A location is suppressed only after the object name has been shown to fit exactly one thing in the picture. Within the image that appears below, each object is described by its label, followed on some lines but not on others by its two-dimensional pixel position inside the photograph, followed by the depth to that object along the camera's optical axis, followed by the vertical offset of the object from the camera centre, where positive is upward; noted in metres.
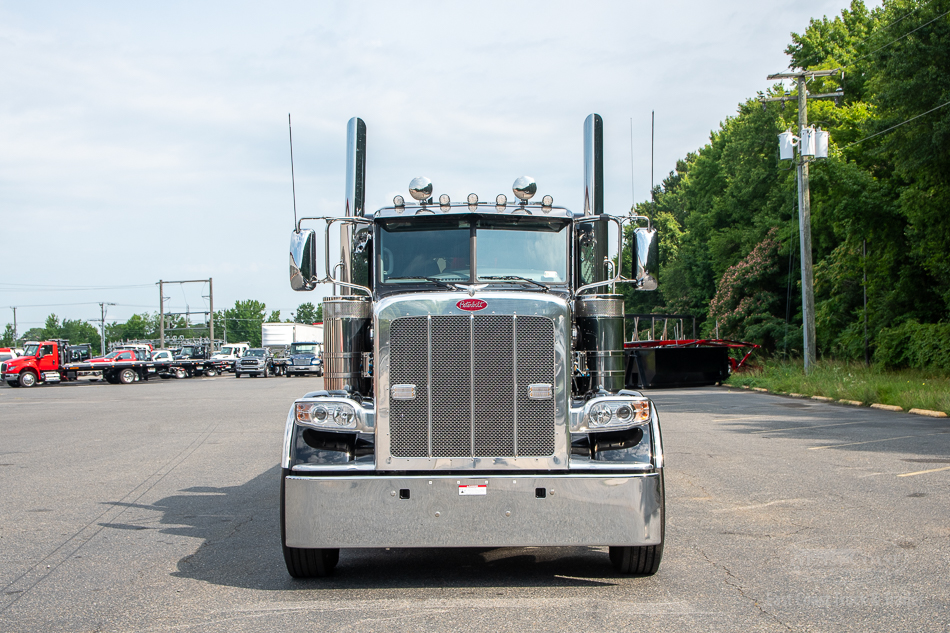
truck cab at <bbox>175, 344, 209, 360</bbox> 66.19 -1.21
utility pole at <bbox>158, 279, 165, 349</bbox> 89.31 +3.16
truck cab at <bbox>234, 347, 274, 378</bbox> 60.91 -1.91
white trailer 84.91 +0.01
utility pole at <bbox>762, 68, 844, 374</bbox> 31.18 +2.02
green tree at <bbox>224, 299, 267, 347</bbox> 182.25 +2.71
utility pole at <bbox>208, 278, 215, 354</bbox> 92.19 +2.75
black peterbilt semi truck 5.47 -0.71
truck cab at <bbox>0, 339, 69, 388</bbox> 47.16 -1.38
